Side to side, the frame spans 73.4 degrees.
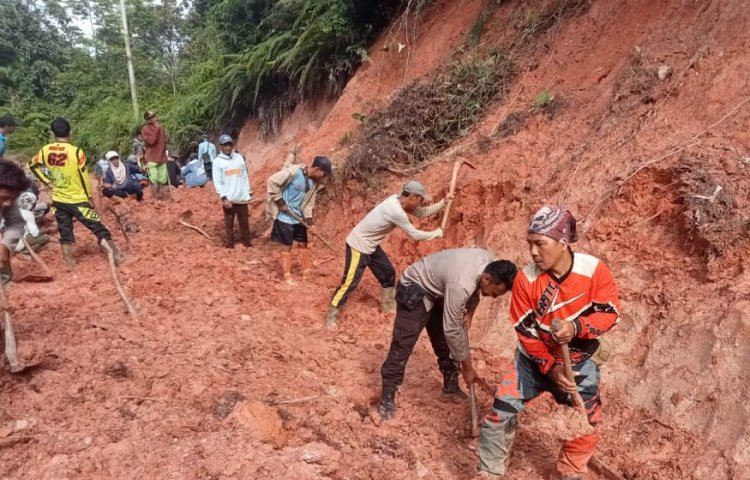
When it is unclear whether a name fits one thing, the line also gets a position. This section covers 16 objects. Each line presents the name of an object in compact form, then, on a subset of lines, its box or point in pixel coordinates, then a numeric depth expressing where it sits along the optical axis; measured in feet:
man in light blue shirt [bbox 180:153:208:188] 36.91
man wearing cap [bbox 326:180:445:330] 15.25
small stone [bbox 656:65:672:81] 15.92
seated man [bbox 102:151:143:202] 26.94
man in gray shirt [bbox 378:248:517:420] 10.30
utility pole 56.03
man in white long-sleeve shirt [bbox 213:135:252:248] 22.00
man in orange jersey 8.25
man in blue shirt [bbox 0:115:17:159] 21.34
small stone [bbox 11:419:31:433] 10.23
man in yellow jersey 18.39
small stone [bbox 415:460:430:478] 10.64
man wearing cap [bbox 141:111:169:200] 31.22
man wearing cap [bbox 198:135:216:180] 34.91
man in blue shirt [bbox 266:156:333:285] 18.97
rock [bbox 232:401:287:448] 10.93
